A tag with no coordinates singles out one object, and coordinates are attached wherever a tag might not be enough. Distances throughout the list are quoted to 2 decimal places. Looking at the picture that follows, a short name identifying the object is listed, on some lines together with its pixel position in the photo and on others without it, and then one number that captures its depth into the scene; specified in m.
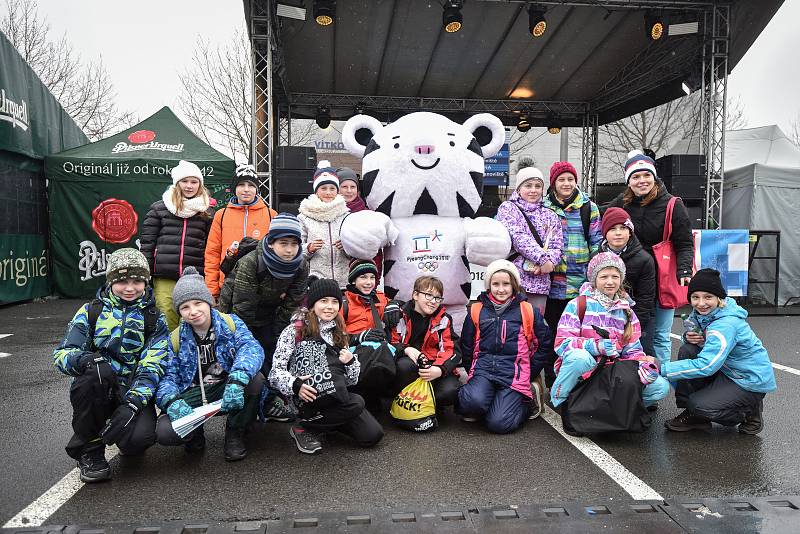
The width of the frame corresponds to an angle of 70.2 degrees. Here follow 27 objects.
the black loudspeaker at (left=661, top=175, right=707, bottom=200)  10.00
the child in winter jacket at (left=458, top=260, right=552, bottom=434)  3.75
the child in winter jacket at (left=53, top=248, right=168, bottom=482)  2.92
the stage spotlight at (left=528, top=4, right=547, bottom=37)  9.53
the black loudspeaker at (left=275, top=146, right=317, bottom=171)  10.04
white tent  10.10
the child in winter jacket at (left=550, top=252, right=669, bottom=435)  3.57
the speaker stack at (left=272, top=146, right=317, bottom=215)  10.02
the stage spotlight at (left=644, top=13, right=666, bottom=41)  9.62
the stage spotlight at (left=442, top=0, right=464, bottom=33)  9.10
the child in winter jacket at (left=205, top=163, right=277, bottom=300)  4.32
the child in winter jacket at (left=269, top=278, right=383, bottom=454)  3.32
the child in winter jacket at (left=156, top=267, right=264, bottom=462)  3.20
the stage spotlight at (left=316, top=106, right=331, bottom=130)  13.80
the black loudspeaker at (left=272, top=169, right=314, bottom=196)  10.02
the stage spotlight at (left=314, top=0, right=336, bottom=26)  9.04
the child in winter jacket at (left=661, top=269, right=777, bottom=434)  3.54
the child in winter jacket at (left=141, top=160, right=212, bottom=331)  4.30
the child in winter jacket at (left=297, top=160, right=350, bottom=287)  4.24
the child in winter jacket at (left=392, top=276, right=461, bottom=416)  3.79
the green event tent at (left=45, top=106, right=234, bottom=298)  10.05
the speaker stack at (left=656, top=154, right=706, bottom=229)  9.96
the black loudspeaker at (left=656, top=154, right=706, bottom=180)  9.94
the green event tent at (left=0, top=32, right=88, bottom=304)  8.91
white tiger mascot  4.20
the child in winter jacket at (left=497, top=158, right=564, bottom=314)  4.18
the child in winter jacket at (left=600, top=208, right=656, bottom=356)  4.04
